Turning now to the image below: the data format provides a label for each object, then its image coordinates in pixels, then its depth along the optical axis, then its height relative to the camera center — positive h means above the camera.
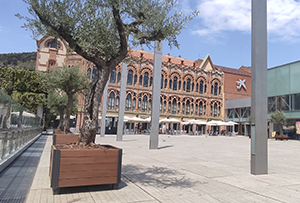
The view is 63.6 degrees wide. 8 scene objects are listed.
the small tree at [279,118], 31.44 +1.62
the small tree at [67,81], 12.99 +2.18
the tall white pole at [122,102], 18.42 +1.68
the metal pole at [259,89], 7.00 +1.21
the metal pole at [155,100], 12.96 +1.37
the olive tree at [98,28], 5.12 +2.17
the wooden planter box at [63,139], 9.62 -0.72
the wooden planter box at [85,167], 4.20 -0.82
